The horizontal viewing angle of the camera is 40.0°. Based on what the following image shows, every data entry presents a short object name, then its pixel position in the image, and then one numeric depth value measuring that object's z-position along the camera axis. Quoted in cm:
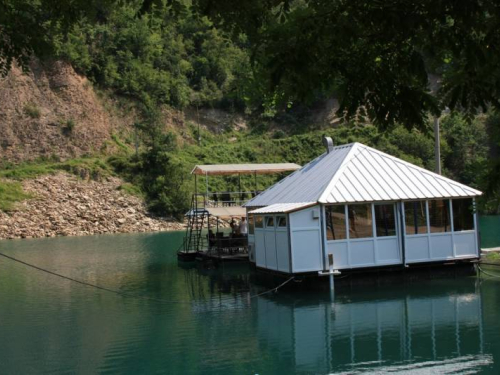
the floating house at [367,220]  1991
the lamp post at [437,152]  2494
